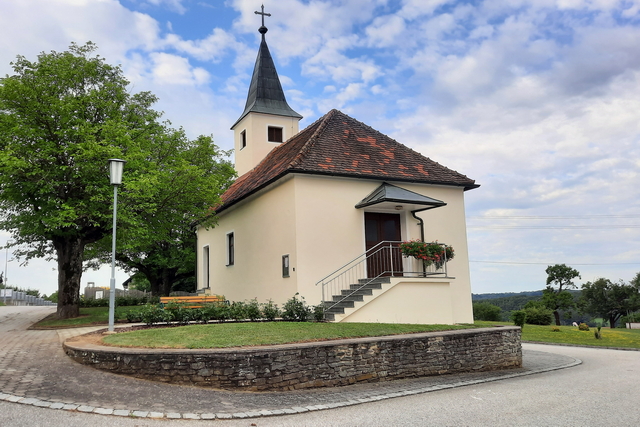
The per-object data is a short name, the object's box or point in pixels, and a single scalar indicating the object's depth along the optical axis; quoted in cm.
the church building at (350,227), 1574
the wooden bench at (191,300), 1588
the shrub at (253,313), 1416
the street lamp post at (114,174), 1261
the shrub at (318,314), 1398
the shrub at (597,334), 2471
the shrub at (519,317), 2761
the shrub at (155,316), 1367
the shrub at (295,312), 1405
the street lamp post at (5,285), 3798
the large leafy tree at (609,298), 6725
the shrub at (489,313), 4012
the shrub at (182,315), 1373
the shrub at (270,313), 1408
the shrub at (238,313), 1410
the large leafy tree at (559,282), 5866
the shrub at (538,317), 3631
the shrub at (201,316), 1389
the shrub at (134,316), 1487
